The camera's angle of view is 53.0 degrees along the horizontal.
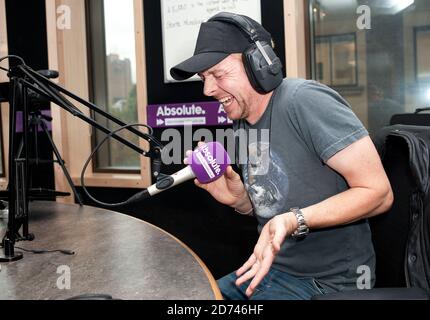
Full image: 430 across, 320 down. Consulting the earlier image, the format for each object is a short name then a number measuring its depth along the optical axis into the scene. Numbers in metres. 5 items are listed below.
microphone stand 1.19
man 1.15
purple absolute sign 2.63
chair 1.11
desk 0.91
